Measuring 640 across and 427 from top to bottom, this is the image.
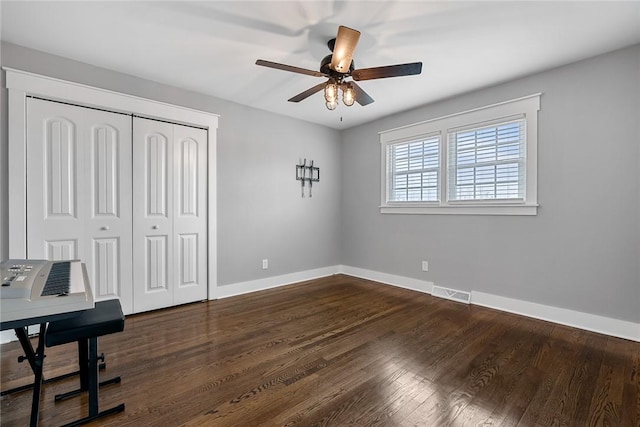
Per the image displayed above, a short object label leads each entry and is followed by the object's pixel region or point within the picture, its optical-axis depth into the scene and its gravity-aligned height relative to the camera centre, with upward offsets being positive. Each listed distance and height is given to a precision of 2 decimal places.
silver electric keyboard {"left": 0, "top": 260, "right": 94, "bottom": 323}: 1.10 -0.35
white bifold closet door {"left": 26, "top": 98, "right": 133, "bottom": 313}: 2.64 +0.16
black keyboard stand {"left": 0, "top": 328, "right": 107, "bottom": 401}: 1.53 -1.10
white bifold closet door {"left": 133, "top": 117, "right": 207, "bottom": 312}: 3.20 -0.06
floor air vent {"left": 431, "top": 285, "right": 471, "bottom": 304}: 3.61 -1.05
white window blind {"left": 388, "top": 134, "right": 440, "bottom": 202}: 4.02 +0.57
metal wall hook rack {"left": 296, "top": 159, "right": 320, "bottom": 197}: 4.63 +0.57
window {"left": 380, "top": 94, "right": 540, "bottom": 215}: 3.19 +0.60
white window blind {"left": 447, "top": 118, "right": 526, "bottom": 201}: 3.25 +0.57
